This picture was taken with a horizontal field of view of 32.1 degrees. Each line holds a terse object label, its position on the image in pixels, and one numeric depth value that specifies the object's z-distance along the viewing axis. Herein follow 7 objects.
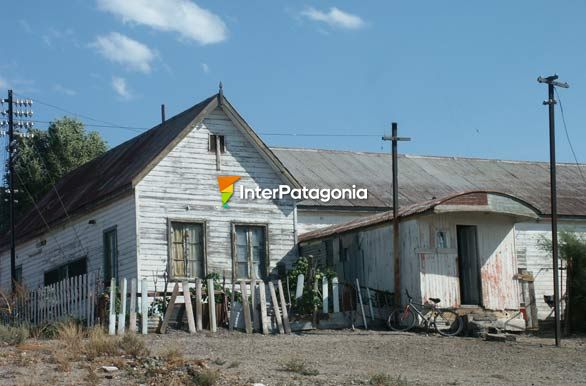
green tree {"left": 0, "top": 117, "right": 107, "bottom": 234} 46.16
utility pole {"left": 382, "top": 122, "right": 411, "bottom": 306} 26.78
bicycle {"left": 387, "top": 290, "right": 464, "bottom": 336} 25.62
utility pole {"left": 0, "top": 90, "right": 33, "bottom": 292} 33.12
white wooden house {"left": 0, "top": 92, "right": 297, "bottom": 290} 27.11
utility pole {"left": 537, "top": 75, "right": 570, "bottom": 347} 25.20
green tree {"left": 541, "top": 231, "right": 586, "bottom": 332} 27.25
